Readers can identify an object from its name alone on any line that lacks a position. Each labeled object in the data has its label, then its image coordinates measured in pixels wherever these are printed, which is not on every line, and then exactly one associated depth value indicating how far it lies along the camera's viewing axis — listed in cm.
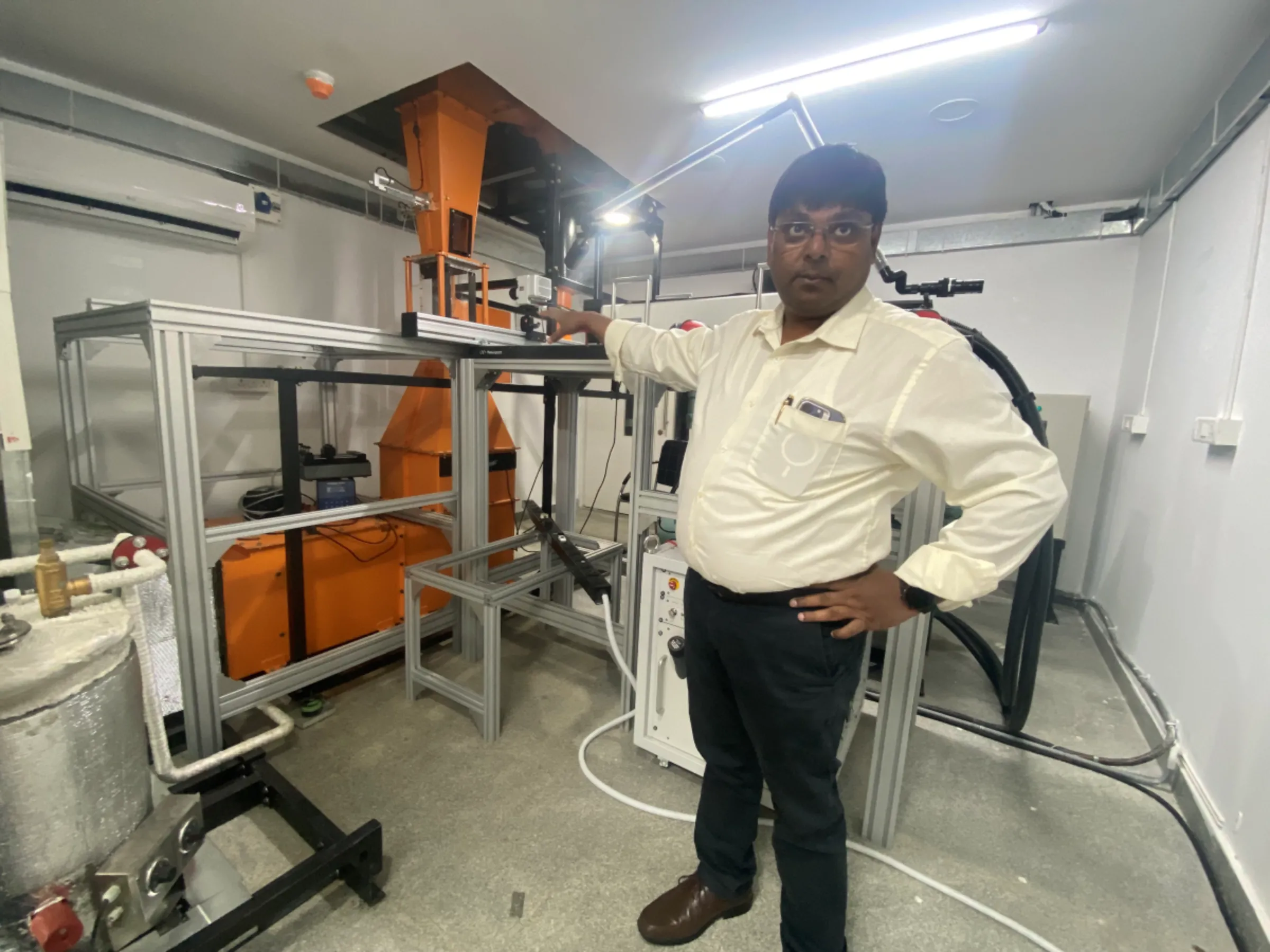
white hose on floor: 126
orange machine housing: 188
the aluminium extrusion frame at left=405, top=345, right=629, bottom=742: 183
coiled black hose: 177
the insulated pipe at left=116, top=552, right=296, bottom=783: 103
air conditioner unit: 201
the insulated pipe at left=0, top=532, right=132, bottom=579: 98
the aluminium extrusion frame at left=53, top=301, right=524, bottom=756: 140
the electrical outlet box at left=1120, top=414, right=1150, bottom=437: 269
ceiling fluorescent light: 178
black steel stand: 107
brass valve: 92
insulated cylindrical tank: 83
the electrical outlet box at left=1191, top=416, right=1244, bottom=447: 172
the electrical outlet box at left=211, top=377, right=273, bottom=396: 275
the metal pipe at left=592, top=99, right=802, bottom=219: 179
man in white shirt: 83
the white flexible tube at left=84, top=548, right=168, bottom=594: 99
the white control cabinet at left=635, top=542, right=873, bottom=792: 161
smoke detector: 208
